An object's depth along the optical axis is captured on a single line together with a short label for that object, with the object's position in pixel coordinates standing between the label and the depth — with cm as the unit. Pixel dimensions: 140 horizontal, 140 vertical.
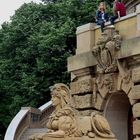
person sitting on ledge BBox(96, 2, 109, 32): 1858
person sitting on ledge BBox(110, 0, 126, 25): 1809
